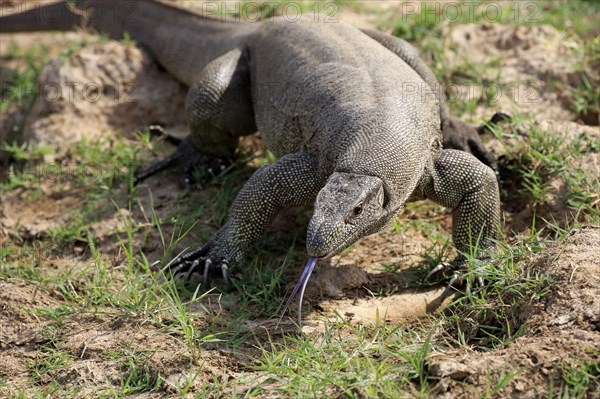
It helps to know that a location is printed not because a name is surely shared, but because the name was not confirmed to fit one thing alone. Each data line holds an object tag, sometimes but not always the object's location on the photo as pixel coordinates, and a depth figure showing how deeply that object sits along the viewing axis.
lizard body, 9.59
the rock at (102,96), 15.51
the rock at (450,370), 7.86
